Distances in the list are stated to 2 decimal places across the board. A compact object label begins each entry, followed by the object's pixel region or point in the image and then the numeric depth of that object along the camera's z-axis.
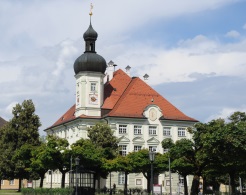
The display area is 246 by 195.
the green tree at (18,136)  71.91
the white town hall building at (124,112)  79.94
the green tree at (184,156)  49.72
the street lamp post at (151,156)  38.41
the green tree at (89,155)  56.41
